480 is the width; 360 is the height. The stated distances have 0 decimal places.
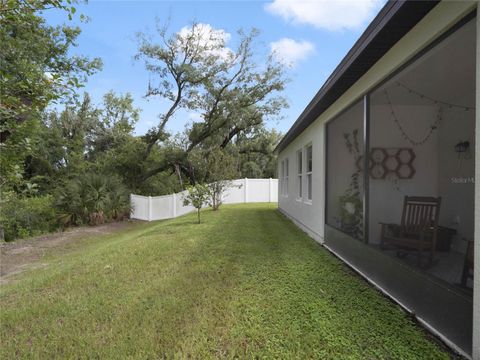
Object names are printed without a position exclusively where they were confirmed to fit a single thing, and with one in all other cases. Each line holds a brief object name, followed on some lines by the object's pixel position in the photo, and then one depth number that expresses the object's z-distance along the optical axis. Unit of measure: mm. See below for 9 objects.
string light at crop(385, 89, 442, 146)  5496
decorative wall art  5730
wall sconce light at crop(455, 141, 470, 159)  4794
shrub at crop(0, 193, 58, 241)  11016
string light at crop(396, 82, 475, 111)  4666
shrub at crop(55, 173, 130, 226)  12180
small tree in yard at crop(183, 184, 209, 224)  9164
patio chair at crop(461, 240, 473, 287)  2785
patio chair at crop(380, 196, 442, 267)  3941
